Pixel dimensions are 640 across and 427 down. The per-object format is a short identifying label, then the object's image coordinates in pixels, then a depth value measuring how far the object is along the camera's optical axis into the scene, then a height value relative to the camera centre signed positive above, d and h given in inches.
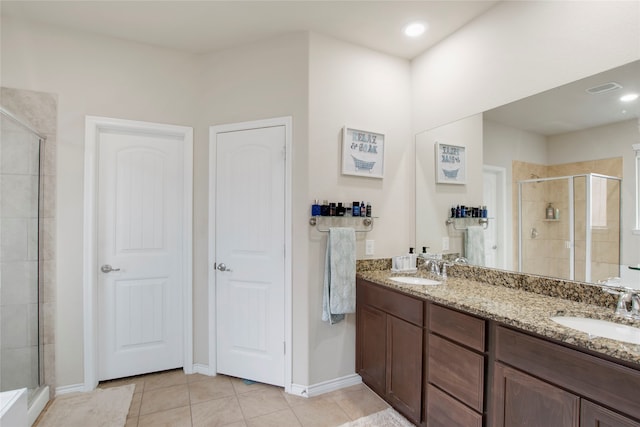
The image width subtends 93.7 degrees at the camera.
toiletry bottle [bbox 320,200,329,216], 87.2 +0.9
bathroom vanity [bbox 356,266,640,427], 40.6 -25.1
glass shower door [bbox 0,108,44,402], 76.2 -12.1
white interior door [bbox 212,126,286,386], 92.7 -12.6
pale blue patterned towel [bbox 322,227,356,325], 87.9 -18.5
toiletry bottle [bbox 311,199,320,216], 87.2 +0.9
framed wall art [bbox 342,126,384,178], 93.6 +19.3
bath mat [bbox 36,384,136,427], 76.5 -53.2
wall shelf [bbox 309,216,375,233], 90.0 -2.9
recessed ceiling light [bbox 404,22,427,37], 87.1 +54.6
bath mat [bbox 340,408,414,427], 75.9 -53.6
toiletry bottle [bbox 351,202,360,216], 91.8 +0.9
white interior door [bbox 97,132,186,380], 95.6 -13.4
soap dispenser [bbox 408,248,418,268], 99.3 -15.6
